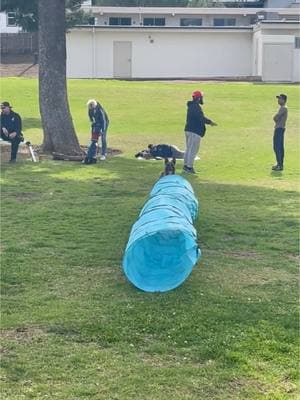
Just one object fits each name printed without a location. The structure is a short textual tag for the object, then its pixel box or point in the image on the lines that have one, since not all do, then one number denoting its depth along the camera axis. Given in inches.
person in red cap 642.8
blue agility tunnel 298.4
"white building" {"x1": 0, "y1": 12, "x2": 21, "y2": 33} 2404.0
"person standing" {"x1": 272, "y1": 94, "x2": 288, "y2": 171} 675.4
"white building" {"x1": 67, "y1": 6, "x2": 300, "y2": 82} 1759.4
